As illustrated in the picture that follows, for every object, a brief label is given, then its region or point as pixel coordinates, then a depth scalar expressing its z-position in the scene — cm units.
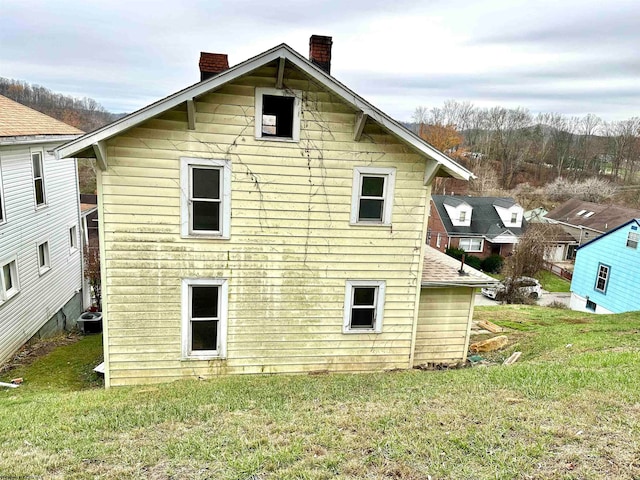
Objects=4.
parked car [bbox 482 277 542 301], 2835
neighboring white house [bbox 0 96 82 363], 1292
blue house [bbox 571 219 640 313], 2270
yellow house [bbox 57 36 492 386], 843
